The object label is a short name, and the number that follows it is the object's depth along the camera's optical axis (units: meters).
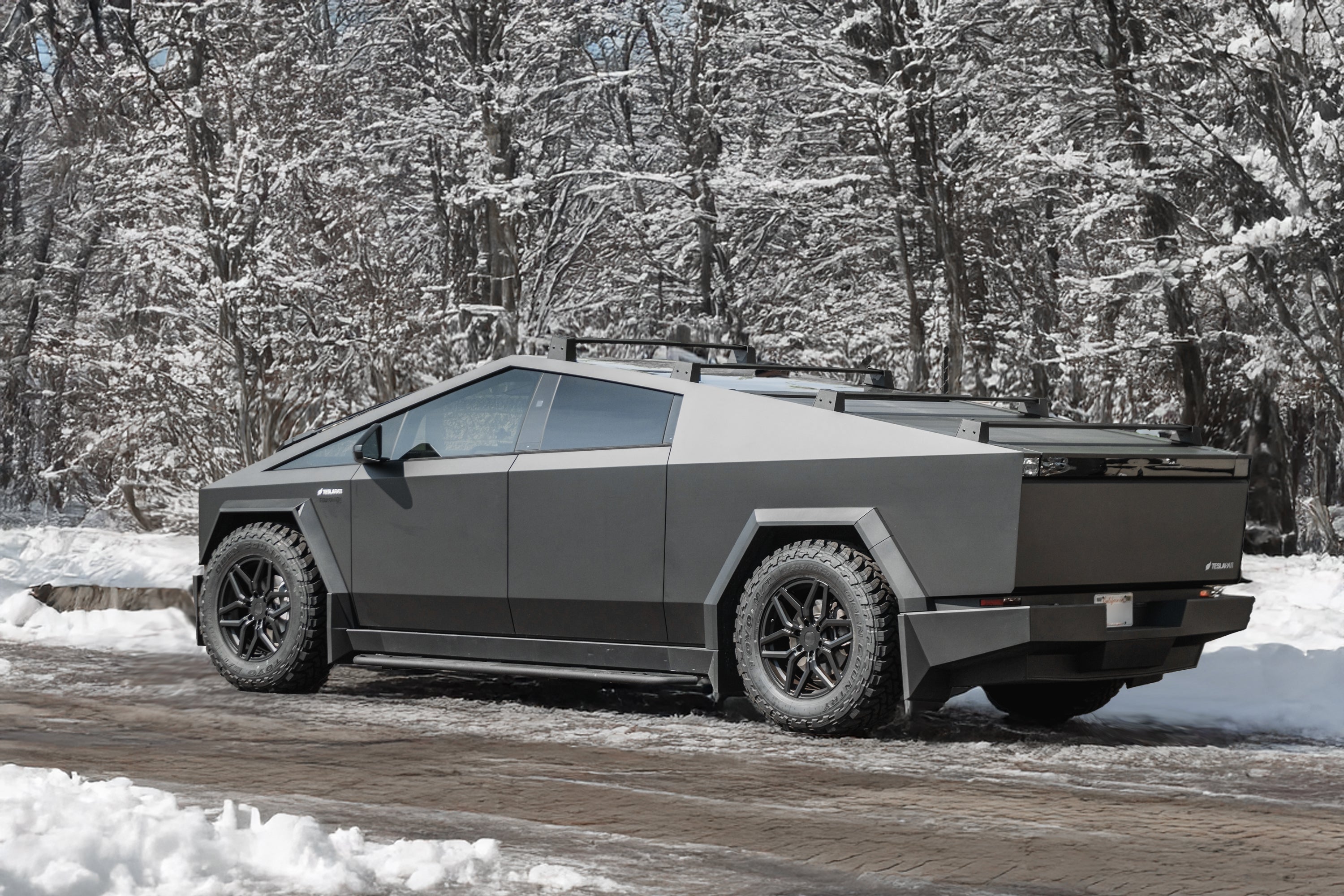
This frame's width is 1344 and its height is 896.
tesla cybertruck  11.11
